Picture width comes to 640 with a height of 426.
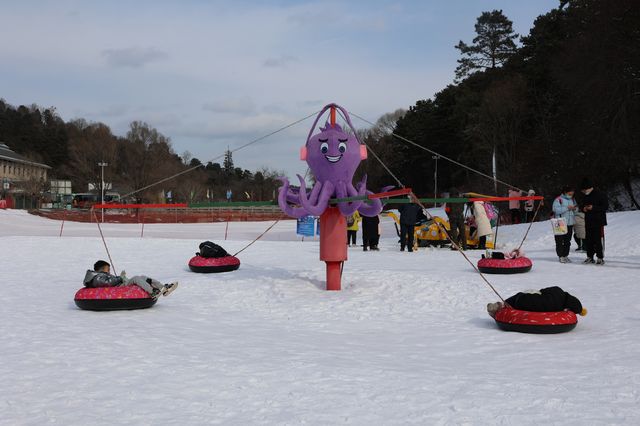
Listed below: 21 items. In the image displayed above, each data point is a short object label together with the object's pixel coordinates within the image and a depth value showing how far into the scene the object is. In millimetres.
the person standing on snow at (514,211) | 32912
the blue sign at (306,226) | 27628
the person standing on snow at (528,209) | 30766
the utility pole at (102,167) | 68475
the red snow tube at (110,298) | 9695
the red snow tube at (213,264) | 14617
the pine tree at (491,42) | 71625
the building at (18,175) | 82181
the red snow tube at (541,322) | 7926
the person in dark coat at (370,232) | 21109
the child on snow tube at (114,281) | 9961
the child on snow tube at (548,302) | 8039
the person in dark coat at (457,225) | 21750
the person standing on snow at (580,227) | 17547
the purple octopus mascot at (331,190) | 11758
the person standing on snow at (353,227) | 22672
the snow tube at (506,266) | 13758
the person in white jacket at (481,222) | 20875
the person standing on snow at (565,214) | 15945
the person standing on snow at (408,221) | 20000
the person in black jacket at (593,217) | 14359
